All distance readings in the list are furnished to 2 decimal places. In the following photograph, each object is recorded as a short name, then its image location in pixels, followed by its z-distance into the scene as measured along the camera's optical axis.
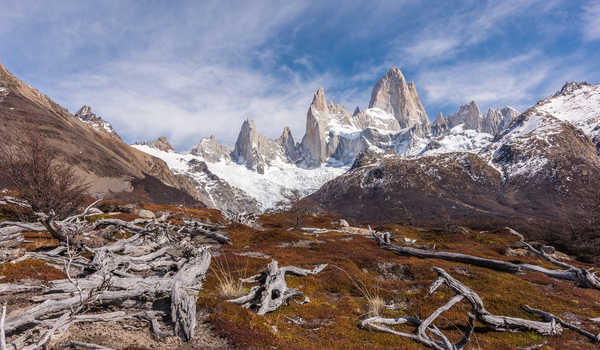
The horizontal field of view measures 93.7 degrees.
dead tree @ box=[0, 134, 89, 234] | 18.30
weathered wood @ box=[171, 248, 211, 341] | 5.92
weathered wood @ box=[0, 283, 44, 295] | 7.11
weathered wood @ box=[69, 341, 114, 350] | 4.62
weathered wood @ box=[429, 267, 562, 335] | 8.10
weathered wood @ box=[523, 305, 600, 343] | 7.88
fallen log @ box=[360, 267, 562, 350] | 7.53
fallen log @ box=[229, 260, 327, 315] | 8.40
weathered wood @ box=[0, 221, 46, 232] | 15.70
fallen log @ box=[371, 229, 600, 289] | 9.40
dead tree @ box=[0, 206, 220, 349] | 5.07
